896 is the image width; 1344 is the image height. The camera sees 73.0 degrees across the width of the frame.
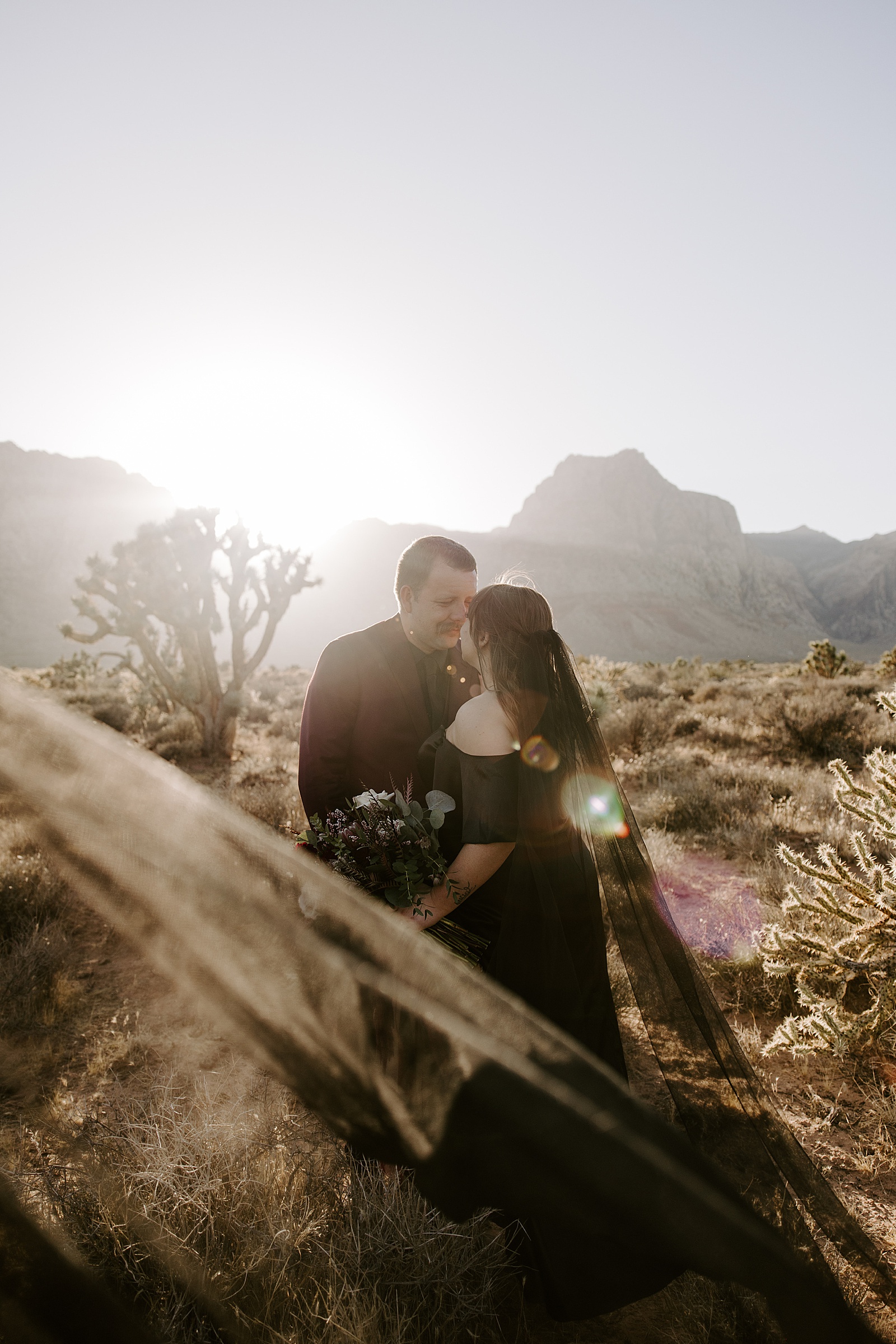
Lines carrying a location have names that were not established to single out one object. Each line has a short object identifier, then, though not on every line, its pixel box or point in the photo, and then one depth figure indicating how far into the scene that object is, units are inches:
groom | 111.5
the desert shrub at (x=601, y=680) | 449.1
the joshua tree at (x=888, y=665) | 704.2
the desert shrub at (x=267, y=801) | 268.8
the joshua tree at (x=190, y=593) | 491.2
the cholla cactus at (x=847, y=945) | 114.0
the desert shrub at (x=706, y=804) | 265.4
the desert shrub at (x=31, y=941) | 144.3
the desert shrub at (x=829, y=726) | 380.5
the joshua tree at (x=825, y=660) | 749.9
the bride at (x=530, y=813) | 81.4
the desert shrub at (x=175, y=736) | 431.8
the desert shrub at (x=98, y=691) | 526.0
